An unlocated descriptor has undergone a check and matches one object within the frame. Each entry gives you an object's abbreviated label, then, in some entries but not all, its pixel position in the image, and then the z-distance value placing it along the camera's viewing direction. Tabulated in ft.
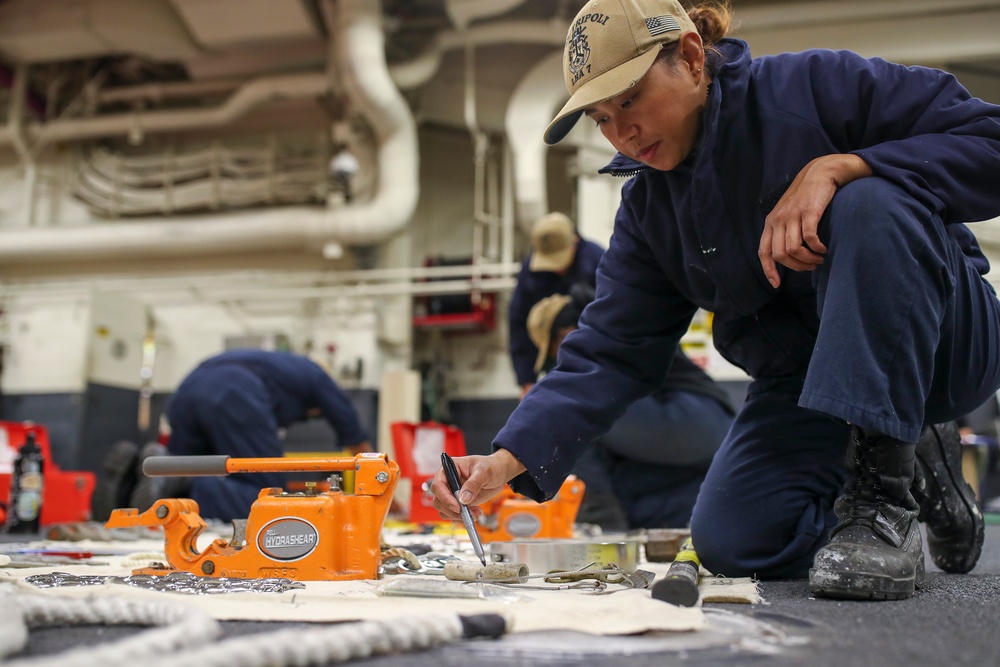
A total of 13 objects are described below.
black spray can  9.34
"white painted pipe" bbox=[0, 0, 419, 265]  16.34
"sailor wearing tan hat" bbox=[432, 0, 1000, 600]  3.20
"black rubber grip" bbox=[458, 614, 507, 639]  2.35
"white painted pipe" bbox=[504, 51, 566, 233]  16.96
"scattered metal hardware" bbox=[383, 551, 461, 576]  4.38
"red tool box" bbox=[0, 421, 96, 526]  11.73
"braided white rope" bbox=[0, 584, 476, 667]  1.77
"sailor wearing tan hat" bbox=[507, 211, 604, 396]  10.48
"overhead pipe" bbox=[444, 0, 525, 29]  16.07
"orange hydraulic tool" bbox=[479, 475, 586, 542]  6.72
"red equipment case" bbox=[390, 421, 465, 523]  10.52
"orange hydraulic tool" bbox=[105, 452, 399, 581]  3.88
